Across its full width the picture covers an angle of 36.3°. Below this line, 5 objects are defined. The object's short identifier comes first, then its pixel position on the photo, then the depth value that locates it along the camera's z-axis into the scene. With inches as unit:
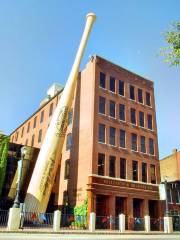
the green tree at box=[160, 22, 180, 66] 519.2
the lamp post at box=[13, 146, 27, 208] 767.1
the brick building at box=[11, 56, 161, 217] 1202.0
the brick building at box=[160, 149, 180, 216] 1571.1
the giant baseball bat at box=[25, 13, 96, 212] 1003.3
